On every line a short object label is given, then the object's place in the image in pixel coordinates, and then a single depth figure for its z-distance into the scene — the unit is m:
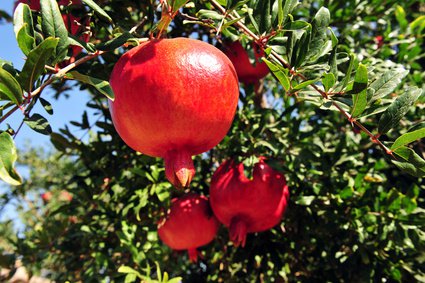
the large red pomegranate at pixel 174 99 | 0.28
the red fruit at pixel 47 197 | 2.62
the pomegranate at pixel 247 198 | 0.47
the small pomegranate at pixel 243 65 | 0.55
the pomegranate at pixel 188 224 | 0.52
